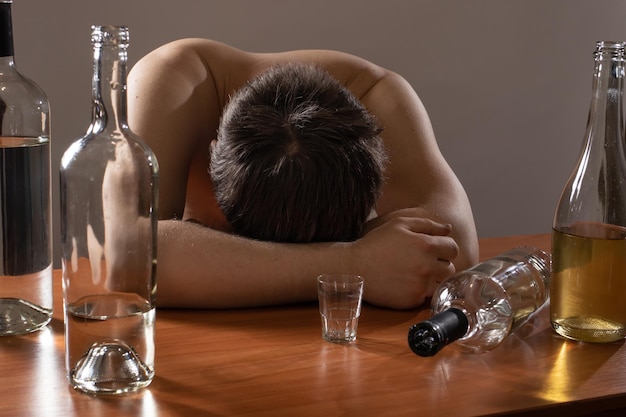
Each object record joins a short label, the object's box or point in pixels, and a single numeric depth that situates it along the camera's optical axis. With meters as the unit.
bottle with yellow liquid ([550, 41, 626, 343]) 1.52
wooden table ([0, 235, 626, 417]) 1.36
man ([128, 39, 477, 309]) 1.63
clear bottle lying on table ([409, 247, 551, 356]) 1.43
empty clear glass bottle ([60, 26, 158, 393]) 1.38
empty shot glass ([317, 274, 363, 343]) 1.52
